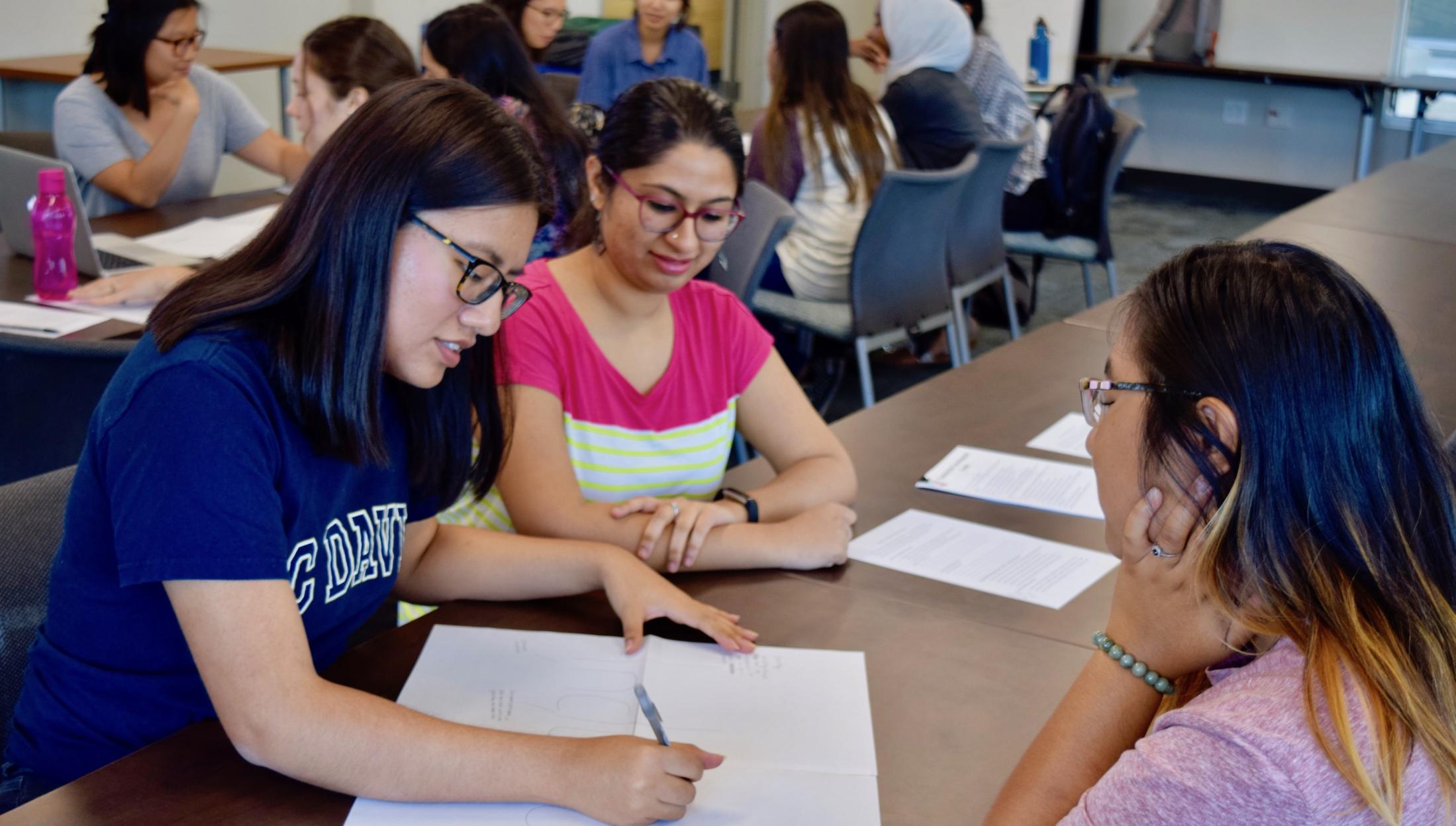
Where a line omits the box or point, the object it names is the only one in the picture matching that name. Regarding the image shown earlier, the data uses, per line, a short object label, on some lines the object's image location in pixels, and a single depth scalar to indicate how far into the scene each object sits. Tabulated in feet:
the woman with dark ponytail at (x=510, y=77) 9.39
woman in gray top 10.14
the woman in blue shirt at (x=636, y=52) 15.20
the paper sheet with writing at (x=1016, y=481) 5.69
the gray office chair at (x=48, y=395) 6.07
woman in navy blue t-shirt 3.26
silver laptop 8.02
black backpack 14.11
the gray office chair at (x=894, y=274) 10.62
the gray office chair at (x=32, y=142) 10.69
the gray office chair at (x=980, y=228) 12.10
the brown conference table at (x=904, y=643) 3.33
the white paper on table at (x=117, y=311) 7.56
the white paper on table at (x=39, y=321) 7.22
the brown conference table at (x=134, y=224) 7.38
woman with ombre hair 2.54
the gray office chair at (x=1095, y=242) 14.08
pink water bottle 7.68
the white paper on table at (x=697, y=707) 3.40
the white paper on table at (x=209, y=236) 9.13
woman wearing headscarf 13.79
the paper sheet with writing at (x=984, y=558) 4.87
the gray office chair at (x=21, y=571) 4.18
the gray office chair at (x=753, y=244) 9.13
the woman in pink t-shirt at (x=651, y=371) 5.33
